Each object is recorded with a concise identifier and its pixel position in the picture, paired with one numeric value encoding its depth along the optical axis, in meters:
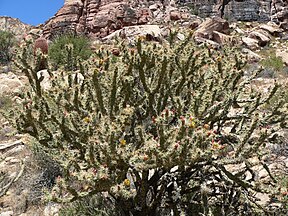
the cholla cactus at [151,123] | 3.67
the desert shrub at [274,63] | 14.58
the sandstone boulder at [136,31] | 20.48
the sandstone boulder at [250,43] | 21.52
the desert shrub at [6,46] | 18.59
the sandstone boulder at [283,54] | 16.45
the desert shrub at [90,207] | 5.42
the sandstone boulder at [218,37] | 20.63
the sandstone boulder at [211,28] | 21.08
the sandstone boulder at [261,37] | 22.83
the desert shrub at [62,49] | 15.71
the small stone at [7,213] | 6.21
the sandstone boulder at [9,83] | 12.78
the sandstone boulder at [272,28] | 25.42
